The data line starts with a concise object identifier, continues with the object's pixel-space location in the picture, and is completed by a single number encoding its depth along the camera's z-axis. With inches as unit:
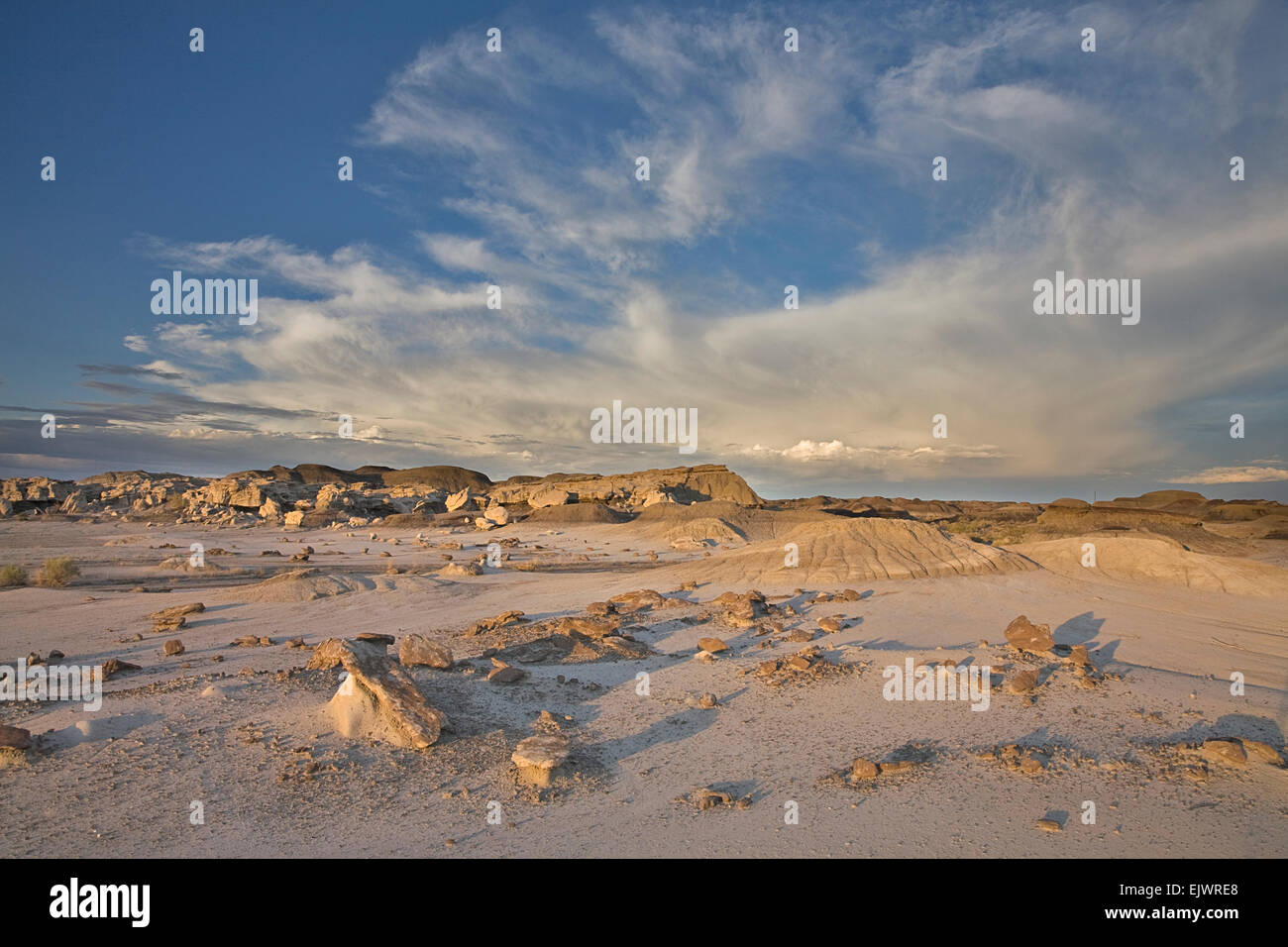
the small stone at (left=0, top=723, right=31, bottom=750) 236.7
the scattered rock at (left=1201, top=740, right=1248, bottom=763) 239.5
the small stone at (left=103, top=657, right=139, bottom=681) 357.7
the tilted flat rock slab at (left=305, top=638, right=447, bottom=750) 261.9
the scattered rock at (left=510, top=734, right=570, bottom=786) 235.8
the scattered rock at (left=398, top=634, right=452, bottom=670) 366.6
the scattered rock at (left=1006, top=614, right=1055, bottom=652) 402.0
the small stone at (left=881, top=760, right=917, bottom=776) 239.6
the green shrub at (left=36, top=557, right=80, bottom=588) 808.9
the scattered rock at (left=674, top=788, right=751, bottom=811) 219.1
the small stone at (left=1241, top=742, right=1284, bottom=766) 243.8
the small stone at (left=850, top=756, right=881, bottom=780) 236.2
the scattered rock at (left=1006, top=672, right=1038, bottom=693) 331.3
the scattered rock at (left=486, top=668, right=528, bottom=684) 352.2
